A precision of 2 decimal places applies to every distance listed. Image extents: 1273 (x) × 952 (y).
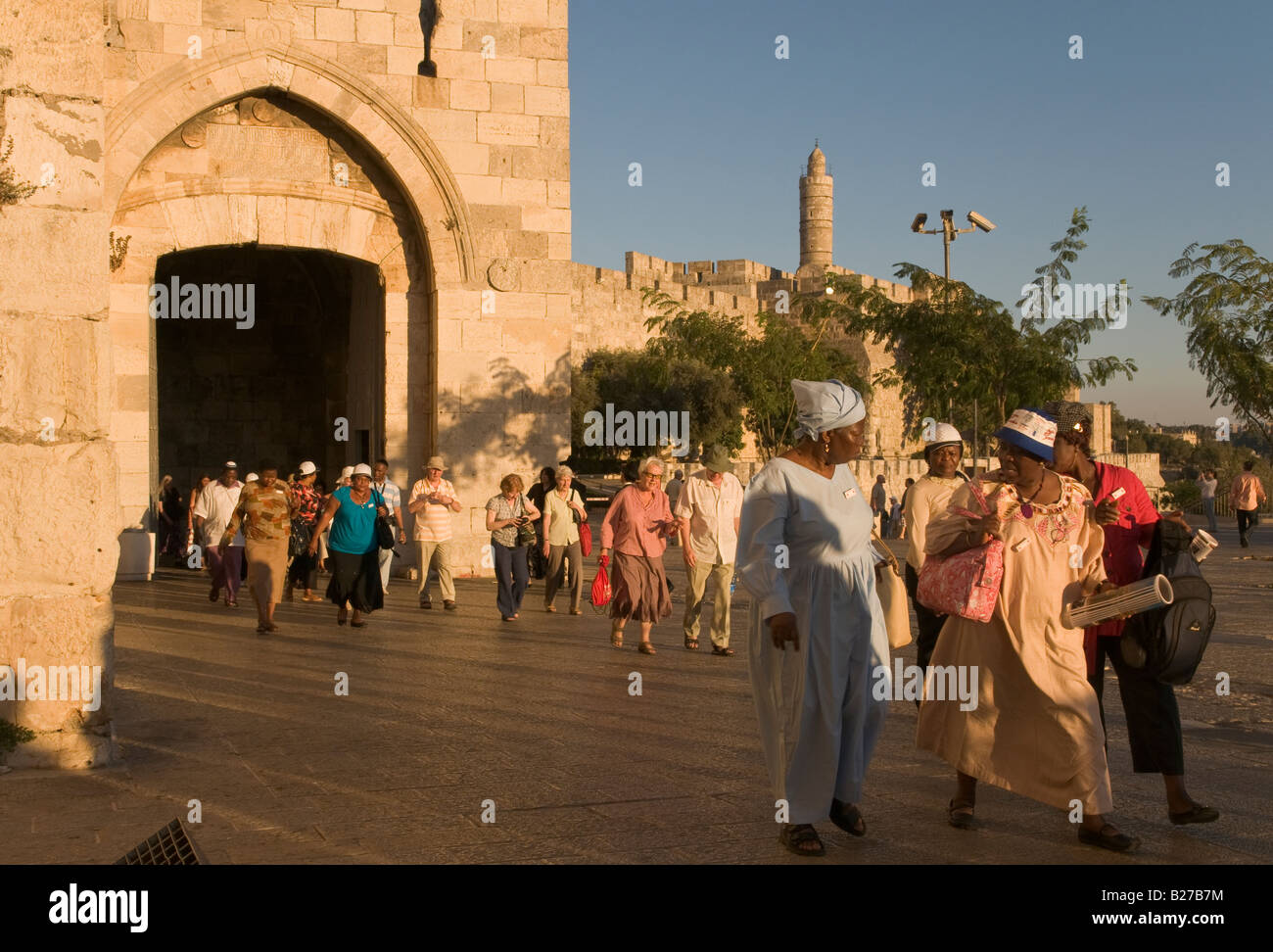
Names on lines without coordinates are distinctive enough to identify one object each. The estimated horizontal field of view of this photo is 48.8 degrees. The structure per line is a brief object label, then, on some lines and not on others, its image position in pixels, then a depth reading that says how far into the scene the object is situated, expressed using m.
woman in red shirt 5.13
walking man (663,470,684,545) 18.95
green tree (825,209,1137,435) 19.34
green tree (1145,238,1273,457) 16.94
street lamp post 21.25
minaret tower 80.06
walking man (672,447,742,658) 10.45
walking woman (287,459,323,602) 13.89
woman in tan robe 4.88
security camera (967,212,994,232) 22.08
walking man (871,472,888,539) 27.68
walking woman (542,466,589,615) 12.91
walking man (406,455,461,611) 13.05
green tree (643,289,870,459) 36.28
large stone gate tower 14.62
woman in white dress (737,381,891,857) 4.89
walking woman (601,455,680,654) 10.33
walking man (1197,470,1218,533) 24.03
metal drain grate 4.34
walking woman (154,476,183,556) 18.19
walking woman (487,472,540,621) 12.15
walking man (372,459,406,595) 12.95
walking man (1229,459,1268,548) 22.69
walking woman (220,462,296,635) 11.09
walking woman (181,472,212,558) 14.80
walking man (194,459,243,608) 13.32
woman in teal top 11.64
